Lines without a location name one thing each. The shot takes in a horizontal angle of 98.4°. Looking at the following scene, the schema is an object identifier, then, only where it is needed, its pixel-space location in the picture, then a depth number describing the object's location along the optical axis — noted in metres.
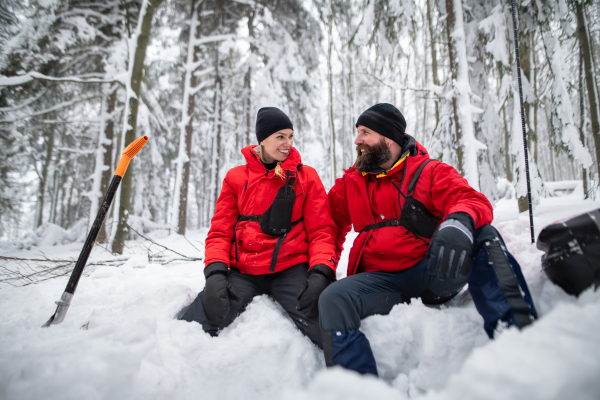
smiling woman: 2.01
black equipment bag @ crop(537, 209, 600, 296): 1.24
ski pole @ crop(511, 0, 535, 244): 2.12
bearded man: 1.42
